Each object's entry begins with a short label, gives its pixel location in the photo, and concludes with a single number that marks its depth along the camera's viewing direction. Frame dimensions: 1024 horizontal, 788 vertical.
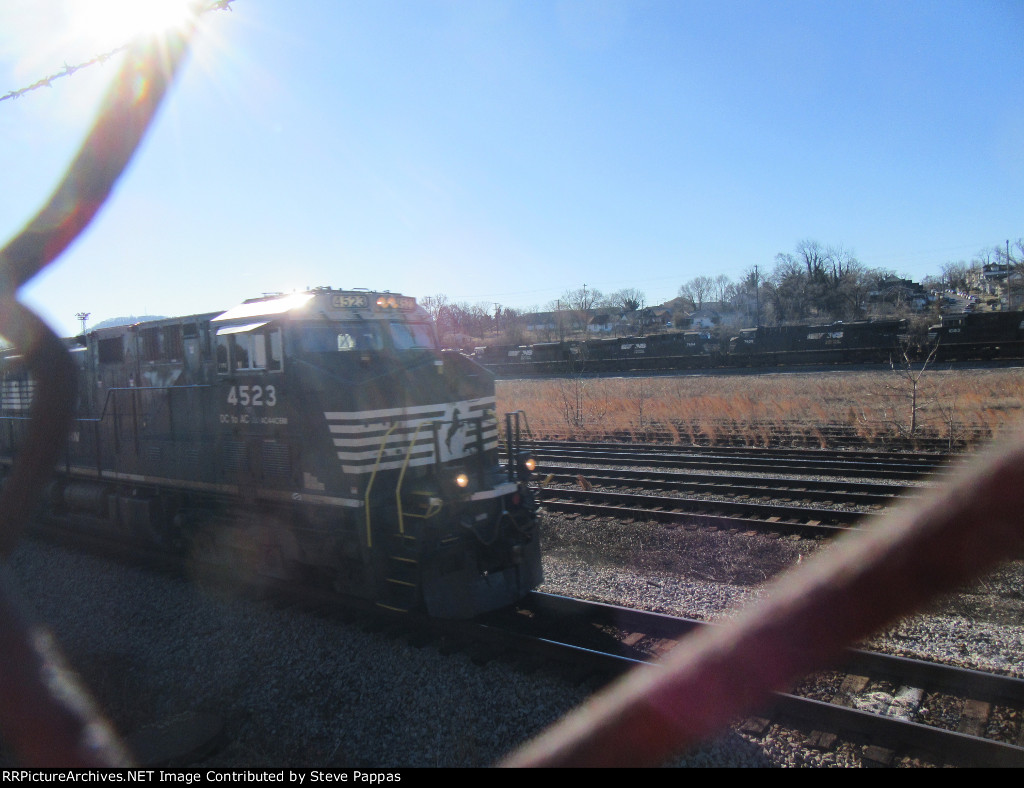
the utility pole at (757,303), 82.56
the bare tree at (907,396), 16.64
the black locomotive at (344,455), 6.99
